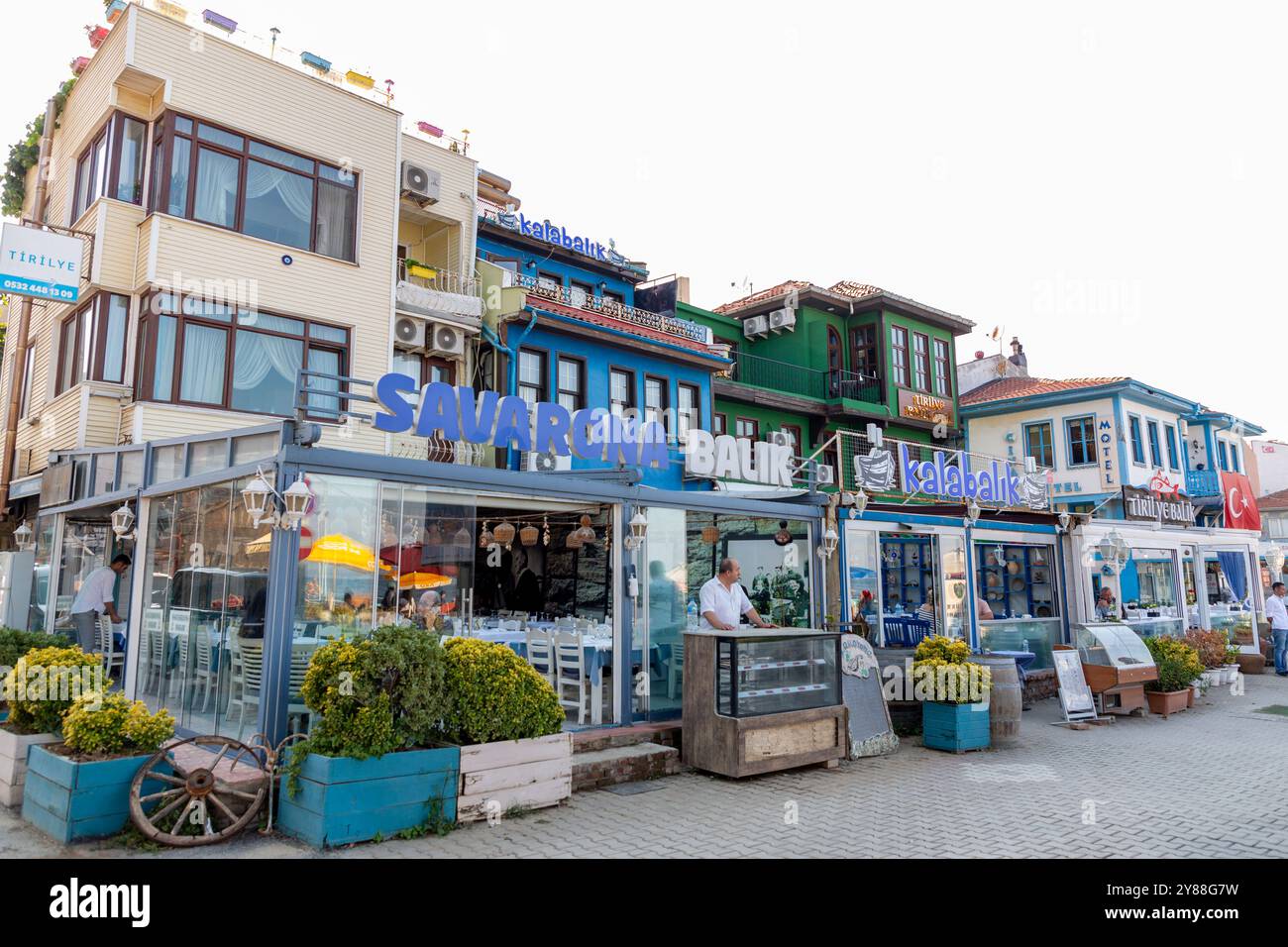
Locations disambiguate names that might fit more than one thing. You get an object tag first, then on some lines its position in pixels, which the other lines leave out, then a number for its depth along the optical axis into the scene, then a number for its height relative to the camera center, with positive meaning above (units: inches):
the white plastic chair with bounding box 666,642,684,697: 385.7 -33.5
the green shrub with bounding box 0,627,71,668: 339.3 -18.4
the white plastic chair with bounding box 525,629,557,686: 393.4 -26.0
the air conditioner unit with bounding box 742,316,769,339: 1026.7 +314.8
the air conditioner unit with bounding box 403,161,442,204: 664.4 +314.1
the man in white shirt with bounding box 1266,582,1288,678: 735.1 -26.2
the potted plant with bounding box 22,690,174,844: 231.0 -46.2
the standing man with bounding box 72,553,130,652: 425.7 -2.0
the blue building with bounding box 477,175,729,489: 701.3 +221.0
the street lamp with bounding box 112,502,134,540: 386.3 +33.4
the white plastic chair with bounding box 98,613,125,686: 441.1 -24.9
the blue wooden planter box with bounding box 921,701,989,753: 391.5 -60.6
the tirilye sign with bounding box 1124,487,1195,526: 838.5 +79.1
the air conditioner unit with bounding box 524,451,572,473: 632.4 +96.6
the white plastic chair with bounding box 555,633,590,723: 369.7 -30.8
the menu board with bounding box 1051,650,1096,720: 469.4 -52.9
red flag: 1064.8 +107.8
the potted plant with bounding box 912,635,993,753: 393.1 -47.2
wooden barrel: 410.3 -57.1
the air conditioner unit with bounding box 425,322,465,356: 659.4 +192.6
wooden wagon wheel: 230.1 -56.9
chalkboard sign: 380.8 -47.9
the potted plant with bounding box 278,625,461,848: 233.5 -43.1
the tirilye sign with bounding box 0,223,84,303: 476.1 +184.9
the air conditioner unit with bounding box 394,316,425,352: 639.8 +192.0
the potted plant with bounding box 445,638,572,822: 261.7 -42.5
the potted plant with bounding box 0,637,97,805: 264.7 -31.2
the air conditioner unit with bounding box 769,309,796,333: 995.3 +311.9
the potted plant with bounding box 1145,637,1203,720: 506.0 -50.5
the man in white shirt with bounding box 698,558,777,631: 354.3 -3.2
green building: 982.4 +276.7
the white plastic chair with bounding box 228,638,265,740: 294.8 -27.5
